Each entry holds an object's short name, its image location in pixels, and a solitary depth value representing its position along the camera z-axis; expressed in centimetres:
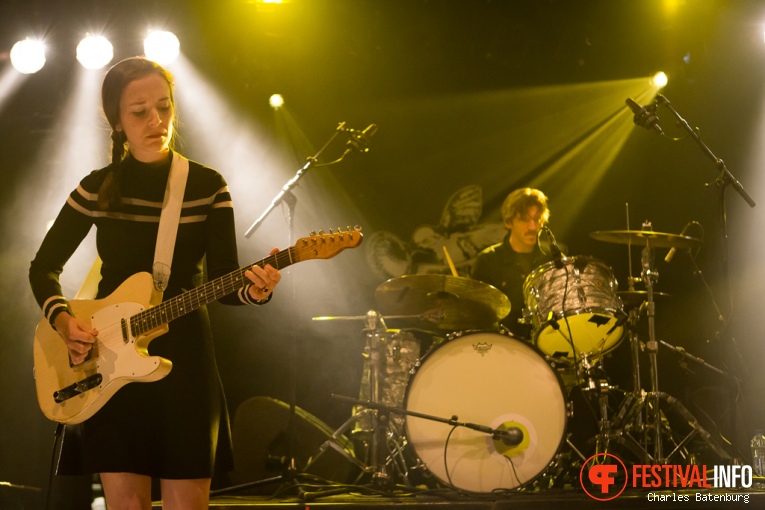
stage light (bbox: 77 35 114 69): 642
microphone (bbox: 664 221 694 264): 570
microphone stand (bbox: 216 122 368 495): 502
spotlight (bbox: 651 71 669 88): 708
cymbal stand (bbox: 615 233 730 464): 514
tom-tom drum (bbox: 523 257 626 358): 511
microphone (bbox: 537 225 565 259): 515
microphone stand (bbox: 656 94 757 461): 507
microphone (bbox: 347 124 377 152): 564
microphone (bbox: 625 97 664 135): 515
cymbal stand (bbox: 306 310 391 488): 501
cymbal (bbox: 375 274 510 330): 507
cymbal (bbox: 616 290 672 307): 568
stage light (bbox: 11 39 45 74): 644
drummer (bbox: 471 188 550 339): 647
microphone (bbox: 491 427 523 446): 479
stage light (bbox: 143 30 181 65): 654
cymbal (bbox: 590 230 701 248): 521
